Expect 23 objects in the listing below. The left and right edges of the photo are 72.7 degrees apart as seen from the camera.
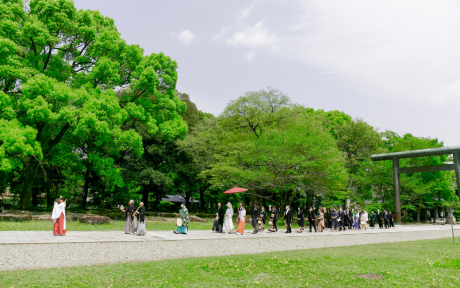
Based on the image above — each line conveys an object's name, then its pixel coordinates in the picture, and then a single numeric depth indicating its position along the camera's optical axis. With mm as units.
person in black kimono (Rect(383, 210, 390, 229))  23773
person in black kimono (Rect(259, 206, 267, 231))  18103
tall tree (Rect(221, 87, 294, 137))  27641
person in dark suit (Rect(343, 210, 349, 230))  22438
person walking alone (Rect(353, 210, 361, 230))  23297
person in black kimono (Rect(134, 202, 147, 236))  13161
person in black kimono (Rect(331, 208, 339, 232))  21062
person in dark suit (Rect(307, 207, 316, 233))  19109
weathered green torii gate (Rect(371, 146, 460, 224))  25641
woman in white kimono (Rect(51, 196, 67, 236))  11633
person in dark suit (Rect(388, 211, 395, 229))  24125
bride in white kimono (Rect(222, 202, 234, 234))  16219
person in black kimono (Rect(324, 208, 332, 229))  22717
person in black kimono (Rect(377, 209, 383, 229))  23984
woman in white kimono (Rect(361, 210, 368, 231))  22812
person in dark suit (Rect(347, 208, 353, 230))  23234
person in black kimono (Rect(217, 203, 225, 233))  16281
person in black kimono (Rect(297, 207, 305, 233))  18594
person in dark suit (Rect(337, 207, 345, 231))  21752
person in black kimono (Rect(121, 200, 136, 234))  13555
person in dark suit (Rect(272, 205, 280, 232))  17758
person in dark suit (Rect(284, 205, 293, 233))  17172
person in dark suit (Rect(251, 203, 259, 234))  16645
